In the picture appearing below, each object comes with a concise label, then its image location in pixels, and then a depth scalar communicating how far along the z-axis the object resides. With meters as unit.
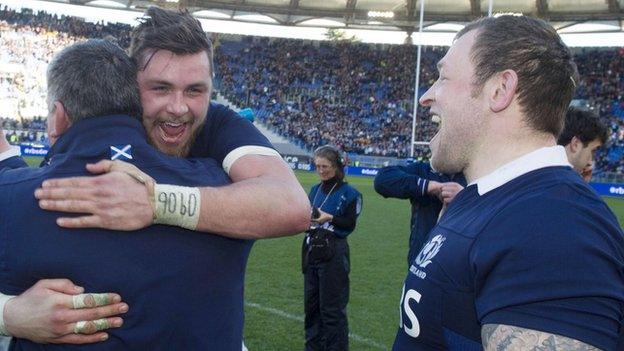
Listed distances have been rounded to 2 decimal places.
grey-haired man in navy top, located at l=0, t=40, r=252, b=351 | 1.82
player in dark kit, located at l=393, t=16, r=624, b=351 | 1.43
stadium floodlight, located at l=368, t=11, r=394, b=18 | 41.44
